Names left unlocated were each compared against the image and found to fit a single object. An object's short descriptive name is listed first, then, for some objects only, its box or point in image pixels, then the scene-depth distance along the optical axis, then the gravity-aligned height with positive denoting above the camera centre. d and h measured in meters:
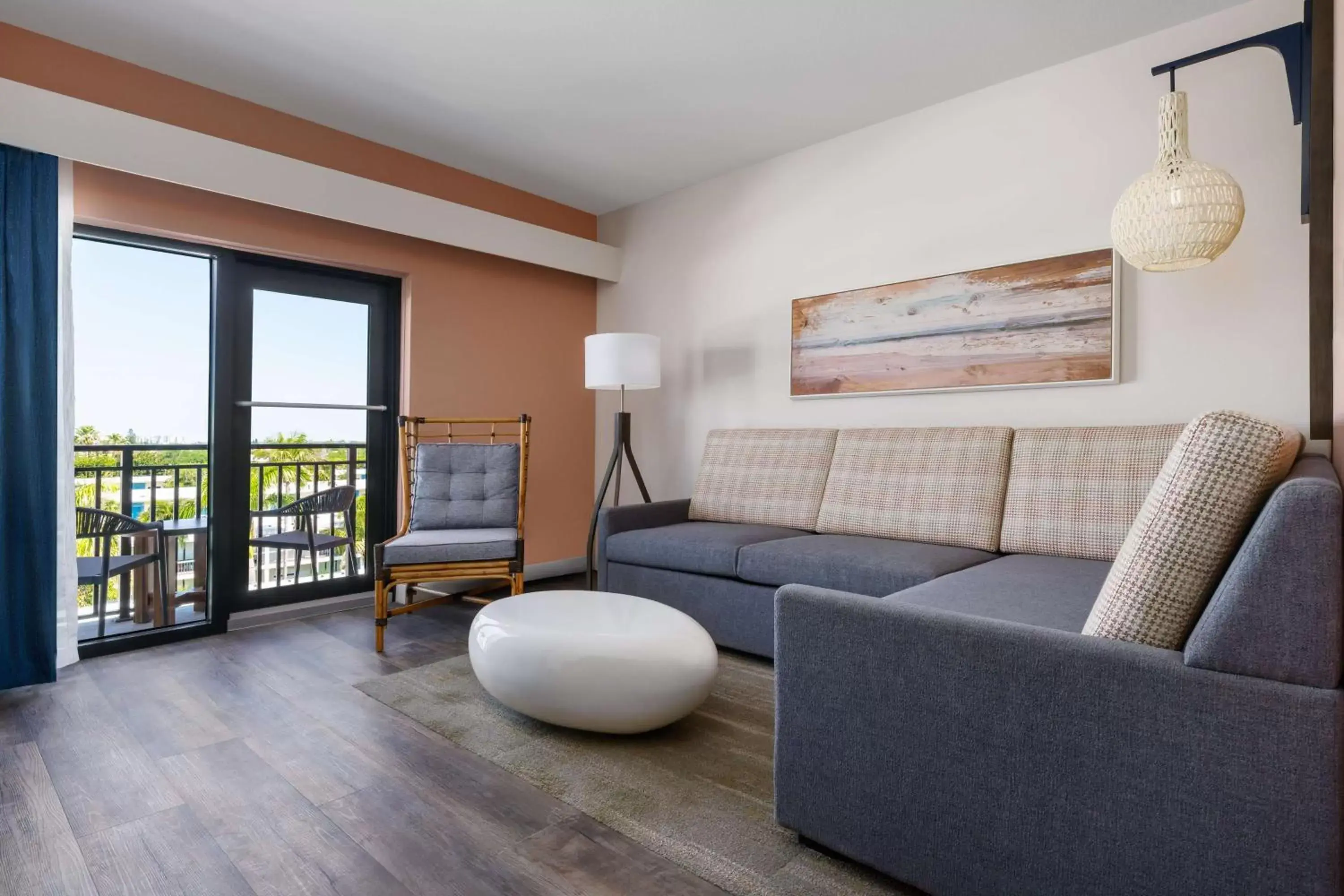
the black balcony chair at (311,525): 3.54 -0.43
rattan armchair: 3.18 -0.26
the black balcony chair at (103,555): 3.03 -0.50
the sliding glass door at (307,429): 3.39 +0.09
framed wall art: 2.80 +0.54
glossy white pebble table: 1.97 -0.66
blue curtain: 2.53 +0.10
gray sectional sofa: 0.97 -0.48
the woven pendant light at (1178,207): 2.02 +0.73
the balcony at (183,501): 3.08 -0.27
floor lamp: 3.78 +0.47
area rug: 1.46 -0.90
